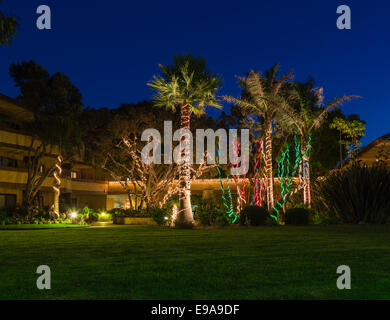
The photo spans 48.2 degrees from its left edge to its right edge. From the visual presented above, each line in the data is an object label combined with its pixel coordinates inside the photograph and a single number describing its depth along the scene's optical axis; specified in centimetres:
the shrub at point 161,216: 2542
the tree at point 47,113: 3142
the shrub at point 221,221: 2210
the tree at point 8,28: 917
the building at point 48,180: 3534
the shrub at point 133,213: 3065
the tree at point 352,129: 4131
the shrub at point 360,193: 2033
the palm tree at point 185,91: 2183
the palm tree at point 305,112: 2422
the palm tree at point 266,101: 2392
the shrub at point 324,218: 2123
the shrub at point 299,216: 2195
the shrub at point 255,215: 2181
